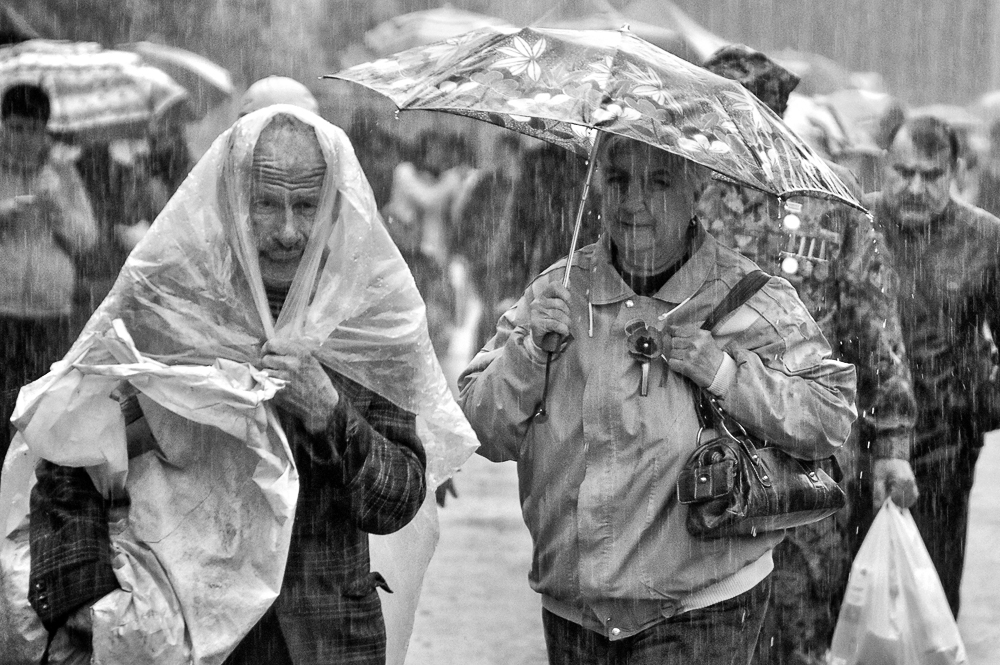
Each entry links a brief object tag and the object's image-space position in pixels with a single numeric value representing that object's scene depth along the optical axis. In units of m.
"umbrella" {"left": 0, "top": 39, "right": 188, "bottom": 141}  16.70
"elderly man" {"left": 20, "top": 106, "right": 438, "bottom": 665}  7.05
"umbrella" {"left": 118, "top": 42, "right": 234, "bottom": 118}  19.91
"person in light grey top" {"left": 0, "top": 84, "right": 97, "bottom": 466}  13.34
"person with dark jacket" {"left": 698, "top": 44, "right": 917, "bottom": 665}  10.95
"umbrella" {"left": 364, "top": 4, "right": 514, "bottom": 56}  24.84
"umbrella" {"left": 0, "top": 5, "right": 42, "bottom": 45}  16.75
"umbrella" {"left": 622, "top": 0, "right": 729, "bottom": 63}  24.61
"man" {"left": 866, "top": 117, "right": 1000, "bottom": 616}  12.78
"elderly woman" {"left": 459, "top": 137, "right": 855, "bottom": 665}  7.96
